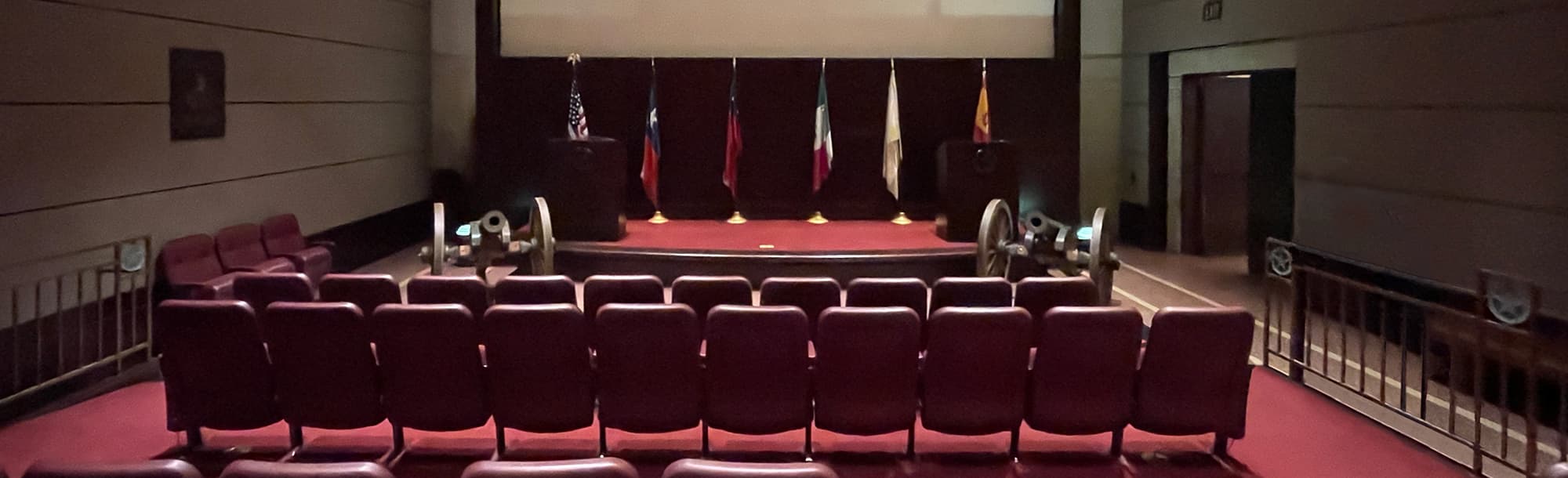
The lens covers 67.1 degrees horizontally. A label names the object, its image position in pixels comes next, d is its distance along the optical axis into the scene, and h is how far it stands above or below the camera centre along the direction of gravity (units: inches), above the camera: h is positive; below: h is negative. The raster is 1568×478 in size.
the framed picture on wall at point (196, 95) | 277.4 +21.7
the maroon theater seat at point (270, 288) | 204.4 -18.1
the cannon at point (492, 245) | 277.6 -15.2
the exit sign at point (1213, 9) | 386.9 +59.1
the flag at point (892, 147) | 422.0 +14.5
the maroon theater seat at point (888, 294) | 197.3 -17.8
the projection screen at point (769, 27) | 449.1 +60.8
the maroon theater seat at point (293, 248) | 317.7 -17.5
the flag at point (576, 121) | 396.5 +22.1
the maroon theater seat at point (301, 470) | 103.3 -25.1
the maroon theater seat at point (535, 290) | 199.5 -17.7
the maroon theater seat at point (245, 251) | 292.0 -16.9
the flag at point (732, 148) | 422.3 +13.7
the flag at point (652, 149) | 410.6 +13.0
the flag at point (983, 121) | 417.3 +23.7
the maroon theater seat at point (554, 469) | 101.3 -24.4
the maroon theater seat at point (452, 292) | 201.6 -18.1
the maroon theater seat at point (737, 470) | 101.3 -24.5
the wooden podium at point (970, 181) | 384.8 +2.1
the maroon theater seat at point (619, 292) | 199.0 -17.8
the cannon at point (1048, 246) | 259.0 -14.2
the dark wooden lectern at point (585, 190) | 370.9 -1.5
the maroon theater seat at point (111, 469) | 102.4 -24.9
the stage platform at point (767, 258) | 355.9 -21.5
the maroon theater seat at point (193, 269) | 263.6 -19.6
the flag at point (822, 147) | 420.8 +14.3
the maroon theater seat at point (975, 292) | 198.4 -17.6
